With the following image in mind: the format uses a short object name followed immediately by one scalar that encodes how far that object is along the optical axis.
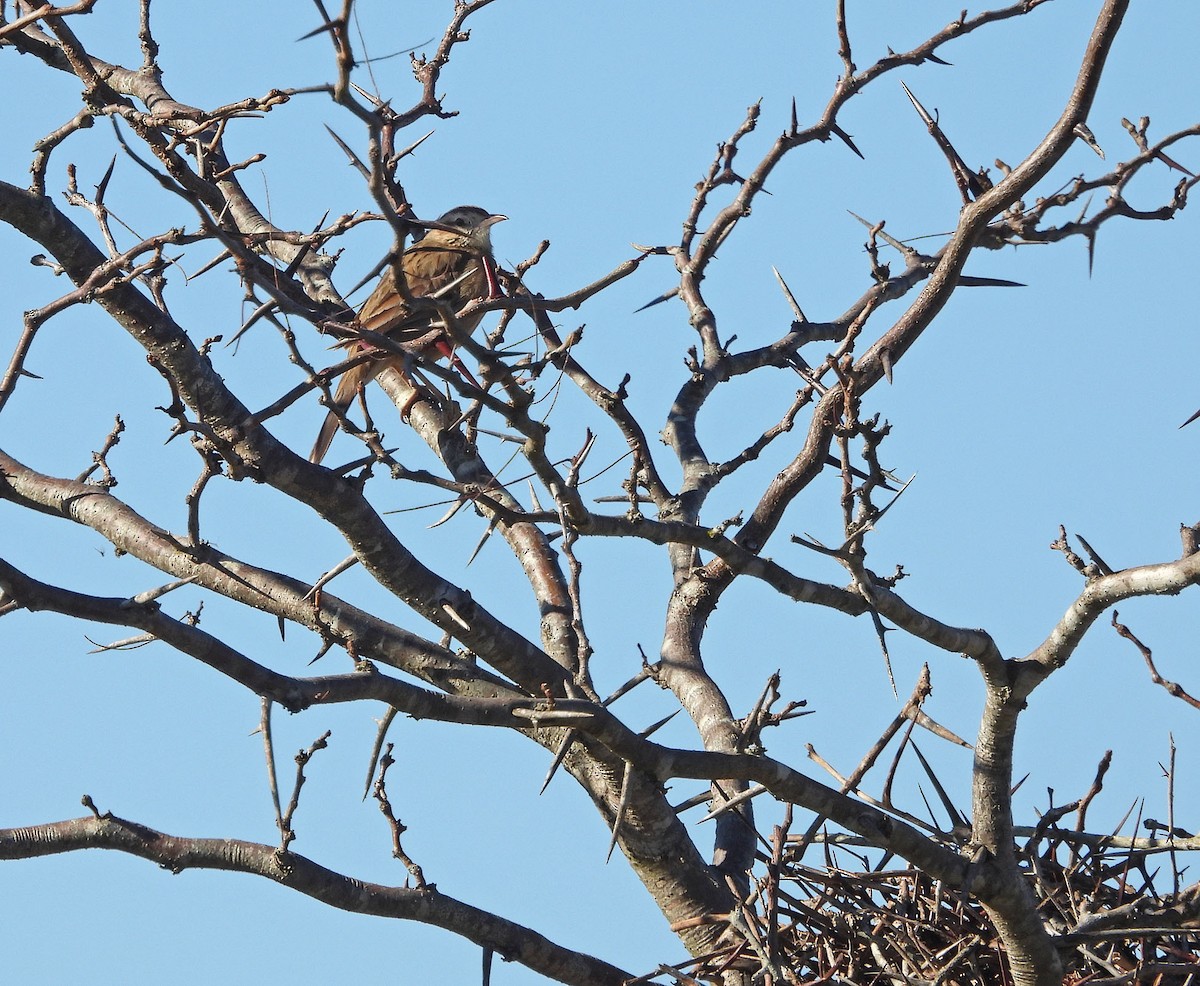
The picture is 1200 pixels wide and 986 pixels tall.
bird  7.30
